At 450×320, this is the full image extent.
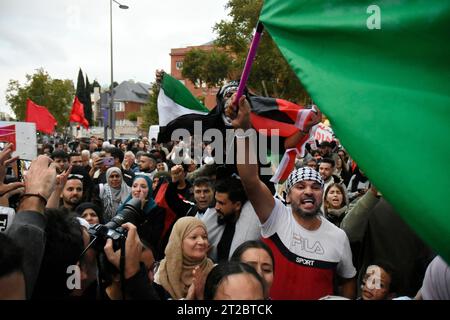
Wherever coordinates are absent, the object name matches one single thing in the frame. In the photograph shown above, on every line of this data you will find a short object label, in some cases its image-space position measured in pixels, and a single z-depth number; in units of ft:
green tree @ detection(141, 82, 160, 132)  168.20
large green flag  5.46
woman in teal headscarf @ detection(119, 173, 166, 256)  15.58
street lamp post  66.13
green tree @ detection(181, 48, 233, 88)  115.65
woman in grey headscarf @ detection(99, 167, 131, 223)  19.01
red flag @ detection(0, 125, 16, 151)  22.88
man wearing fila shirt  9.67
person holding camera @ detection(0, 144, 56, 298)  6.34
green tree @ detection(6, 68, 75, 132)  110.32
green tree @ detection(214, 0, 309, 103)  94.19
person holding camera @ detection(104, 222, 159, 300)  7.61
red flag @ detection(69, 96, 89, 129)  58.92
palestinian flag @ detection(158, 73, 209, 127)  16.79
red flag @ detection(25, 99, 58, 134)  39.86
